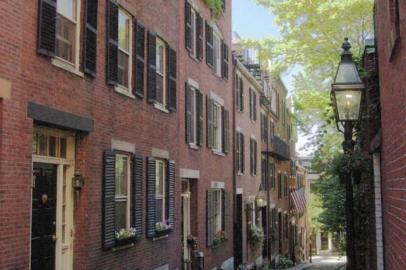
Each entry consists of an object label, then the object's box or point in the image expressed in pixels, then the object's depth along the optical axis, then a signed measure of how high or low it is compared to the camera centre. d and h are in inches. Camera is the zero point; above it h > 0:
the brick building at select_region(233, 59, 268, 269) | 1003.3 +38.9
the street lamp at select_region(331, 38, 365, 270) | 330.3 +47.5
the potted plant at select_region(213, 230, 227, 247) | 806.4 -60.2
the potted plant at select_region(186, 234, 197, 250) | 713.0 -55.5
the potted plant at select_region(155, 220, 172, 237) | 572.4 -33.4
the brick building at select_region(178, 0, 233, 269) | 706.2 +76.3
